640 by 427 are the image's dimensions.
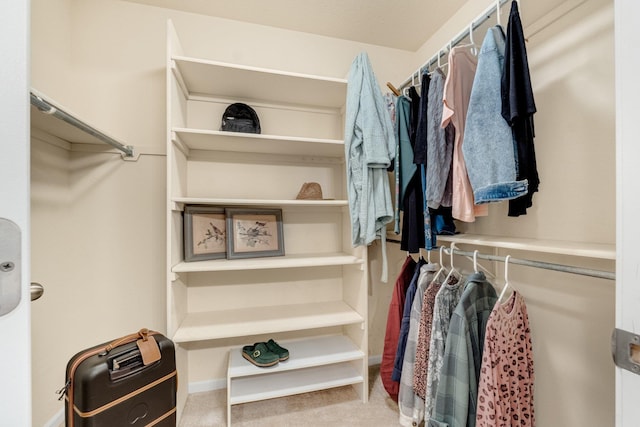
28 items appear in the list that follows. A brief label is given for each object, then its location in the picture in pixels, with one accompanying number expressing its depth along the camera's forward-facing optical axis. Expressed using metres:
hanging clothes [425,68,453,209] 1.21
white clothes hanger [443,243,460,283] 1.26
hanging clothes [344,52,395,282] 1.47
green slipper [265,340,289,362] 1.59
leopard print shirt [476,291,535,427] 0.97
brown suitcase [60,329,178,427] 1.01
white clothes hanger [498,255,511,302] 1.00
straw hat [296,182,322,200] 1.78
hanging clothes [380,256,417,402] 1.54
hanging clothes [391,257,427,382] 1.44
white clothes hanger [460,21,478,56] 1.21
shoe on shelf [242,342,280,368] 1.54
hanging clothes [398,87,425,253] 1.42
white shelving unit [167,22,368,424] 1.50
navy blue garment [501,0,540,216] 0.92
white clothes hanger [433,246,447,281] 1.34
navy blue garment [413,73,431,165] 1.34
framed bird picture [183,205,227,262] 1.61
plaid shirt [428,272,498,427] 1.06
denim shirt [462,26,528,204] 0.96
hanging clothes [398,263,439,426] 1.35
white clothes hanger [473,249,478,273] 1.15
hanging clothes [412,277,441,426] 1.30
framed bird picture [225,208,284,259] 1.72
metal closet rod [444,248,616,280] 0.78
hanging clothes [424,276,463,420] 1.20
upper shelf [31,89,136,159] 0.92
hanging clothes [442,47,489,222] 1.14
